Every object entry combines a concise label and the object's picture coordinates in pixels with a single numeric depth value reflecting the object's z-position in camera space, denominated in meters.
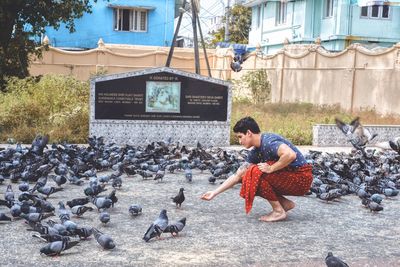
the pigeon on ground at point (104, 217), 5.82
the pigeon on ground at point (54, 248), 4.76
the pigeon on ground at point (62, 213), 5.64
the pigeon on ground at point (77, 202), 6.29
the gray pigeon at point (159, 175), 8.48
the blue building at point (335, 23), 31.03
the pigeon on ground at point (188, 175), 8.58
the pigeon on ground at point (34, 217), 5.61
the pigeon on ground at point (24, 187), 6.96
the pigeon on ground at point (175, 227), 5.48
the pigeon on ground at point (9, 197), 6.33
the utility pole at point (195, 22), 15.27
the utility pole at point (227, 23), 41.31
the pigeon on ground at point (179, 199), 6.78
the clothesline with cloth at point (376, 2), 22.81
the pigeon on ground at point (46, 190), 6.89
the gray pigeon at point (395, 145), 11.61
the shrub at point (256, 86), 23.97
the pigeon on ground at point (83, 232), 5.20
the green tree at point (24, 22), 18.31
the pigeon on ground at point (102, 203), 6.29
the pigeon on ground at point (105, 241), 5.02
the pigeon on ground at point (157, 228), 5.35
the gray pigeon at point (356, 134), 11.87
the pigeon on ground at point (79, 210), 6.10
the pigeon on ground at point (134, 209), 6.31
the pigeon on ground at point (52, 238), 4.91
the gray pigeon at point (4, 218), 5.82
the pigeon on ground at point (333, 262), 4.06
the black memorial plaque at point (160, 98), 12.38
